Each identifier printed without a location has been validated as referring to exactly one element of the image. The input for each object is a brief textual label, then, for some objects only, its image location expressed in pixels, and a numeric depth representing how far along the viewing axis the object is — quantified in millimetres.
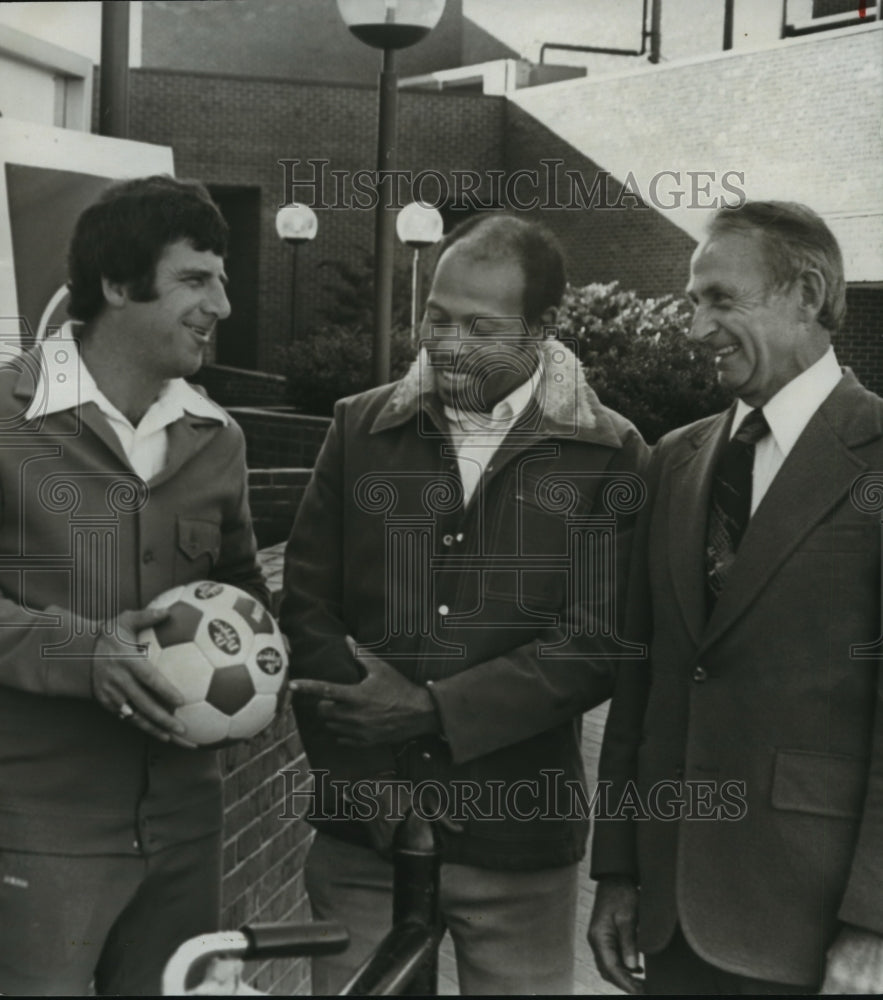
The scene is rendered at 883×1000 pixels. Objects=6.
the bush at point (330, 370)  18312
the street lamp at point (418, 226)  17656
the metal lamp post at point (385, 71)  6582
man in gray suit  2594
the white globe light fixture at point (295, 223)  24281
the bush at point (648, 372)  7570
